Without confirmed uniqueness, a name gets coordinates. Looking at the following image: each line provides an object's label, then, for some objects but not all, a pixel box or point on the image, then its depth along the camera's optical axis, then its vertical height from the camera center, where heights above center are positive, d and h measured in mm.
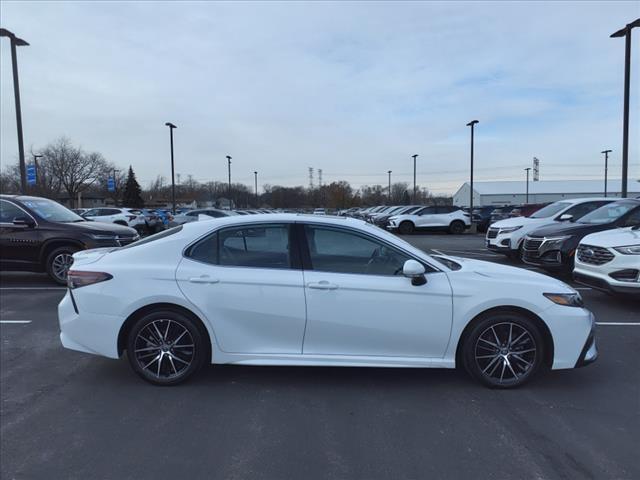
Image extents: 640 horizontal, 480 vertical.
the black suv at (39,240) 9047 -599
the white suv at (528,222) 11656 -468
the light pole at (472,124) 29777 +5154
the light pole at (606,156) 53000 +5340
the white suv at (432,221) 26362 -872
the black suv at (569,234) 9172 -599
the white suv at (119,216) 24297 -395
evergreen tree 80625 +2290
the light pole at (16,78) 16023 +4547
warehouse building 97625 +2877
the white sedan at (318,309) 3998 -885
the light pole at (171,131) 32562 +5332
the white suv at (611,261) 6551 -847
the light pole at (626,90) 16219 +4016
